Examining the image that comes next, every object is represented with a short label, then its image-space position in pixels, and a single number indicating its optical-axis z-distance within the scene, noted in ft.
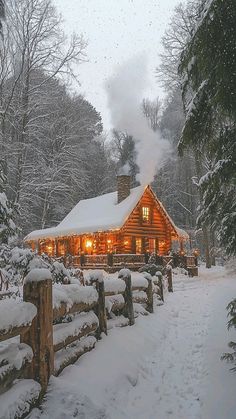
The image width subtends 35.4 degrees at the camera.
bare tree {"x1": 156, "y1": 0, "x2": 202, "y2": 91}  97.80
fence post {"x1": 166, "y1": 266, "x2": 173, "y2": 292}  54.54
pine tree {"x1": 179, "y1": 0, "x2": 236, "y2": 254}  15.26
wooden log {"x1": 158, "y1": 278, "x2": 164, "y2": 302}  43.29
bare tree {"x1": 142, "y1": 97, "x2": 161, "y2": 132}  166.40
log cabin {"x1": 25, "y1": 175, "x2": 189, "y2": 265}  95.24
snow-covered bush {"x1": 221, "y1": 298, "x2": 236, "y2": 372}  17.87
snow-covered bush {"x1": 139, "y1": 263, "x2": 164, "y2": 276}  59.47
